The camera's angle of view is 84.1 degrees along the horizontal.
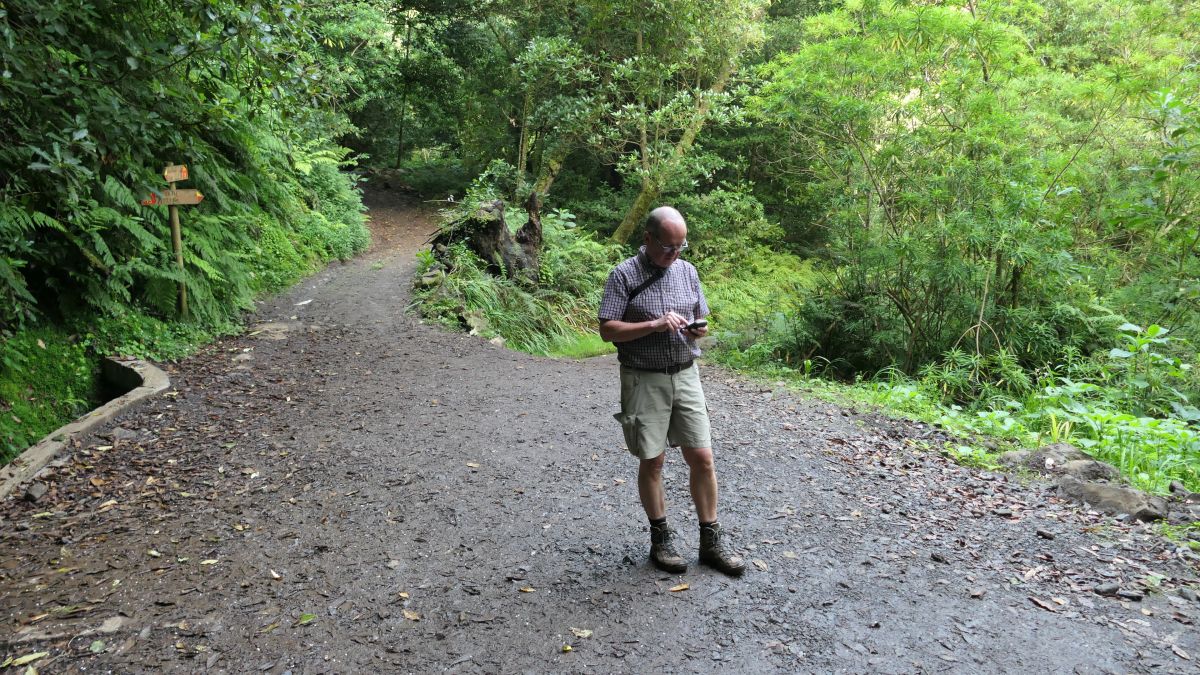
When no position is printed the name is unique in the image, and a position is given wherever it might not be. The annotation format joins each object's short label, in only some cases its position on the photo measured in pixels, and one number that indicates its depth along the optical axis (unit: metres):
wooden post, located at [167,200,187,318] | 7.50
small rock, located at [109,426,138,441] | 5.21
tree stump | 11.24
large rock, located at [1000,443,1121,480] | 4.87
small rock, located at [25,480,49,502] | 4.32
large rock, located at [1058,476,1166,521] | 4.23
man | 3.19
